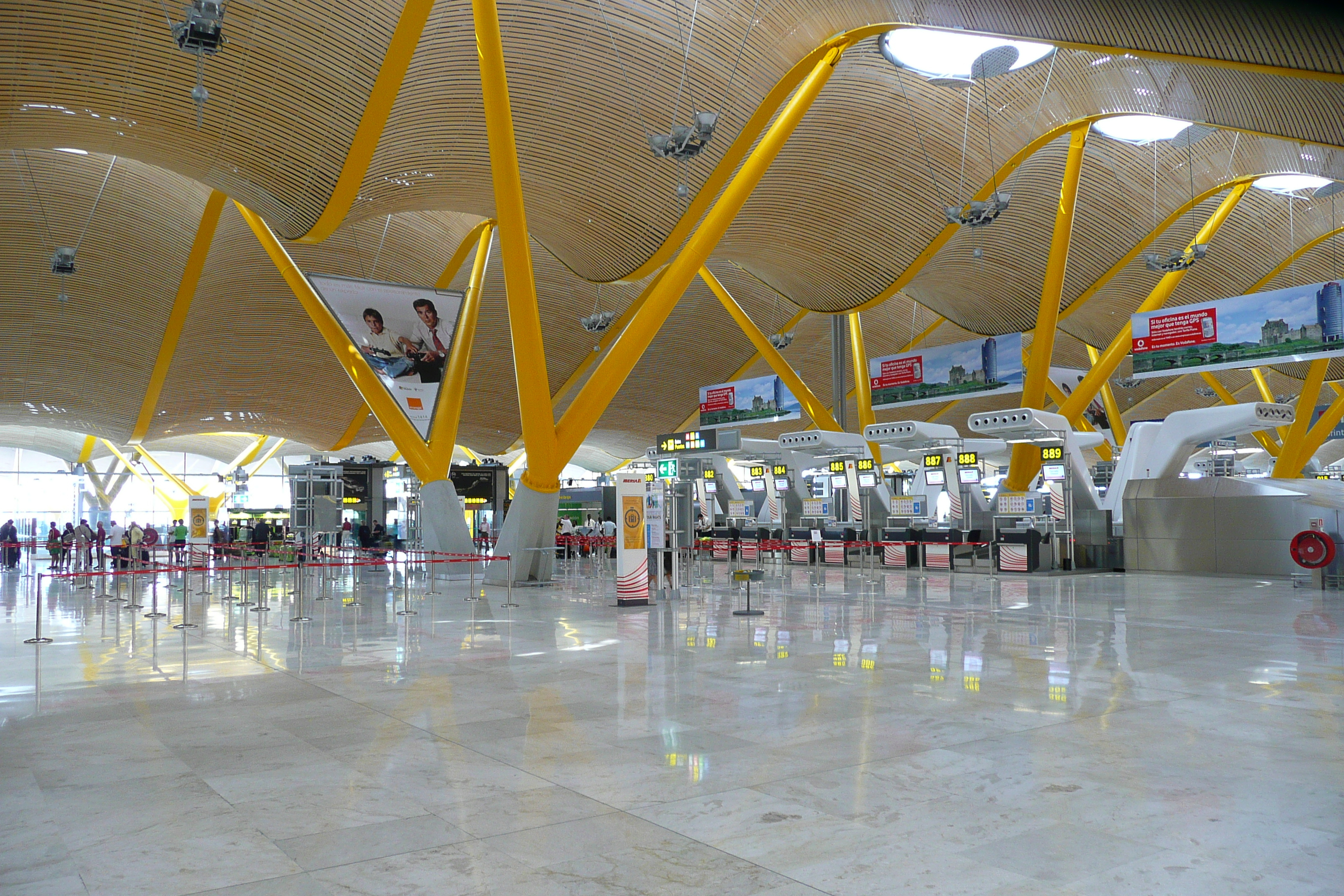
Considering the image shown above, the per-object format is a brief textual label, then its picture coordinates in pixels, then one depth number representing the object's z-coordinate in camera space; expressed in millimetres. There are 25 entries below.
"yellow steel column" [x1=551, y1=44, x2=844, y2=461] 19438
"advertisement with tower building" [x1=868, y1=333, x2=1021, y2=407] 30859
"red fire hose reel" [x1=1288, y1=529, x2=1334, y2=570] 18812
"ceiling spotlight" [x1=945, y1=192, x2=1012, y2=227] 21375
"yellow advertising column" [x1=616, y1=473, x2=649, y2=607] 16469
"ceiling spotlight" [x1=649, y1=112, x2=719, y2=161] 16141
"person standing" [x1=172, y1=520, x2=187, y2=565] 29938
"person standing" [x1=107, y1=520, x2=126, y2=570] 27859
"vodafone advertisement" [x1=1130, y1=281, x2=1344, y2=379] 23344
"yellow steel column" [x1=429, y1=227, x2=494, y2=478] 23781
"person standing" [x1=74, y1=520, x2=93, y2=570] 29172
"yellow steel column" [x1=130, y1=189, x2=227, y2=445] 27250
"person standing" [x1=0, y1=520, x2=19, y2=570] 29984
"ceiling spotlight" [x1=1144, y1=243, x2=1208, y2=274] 25344
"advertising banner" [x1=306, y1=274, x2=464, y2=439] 23516
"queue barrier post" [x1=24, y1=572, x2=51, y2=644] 10820
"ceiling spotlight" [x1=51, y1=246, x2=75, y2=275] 22641
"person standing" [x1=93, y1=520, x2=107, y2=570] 28078
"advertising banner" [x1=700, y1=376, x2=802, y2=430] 35875
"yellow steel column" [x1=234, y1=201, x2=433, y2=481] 23312
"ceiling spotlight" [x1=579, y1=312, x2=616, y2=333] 31406
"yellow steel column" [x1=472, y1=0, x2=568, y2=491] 16359
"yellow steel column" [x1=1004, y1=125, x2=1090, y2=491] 25531
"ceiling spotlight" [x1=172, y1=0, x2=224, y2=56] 12523
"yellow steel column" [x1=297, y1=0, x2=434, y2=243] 15961
